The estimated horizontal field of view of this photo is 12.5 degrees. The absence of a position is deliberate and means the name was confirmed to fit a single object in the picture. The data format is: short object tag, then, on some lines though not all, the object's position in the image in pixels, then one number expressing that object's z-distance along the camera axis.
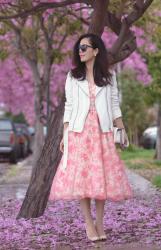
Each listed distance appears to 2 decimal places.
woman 6.68
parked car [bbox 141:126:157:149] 36.88
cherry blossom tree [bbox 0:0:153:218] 8.70
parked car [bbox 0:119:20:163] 26.69
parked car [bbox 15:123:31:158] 31.44
